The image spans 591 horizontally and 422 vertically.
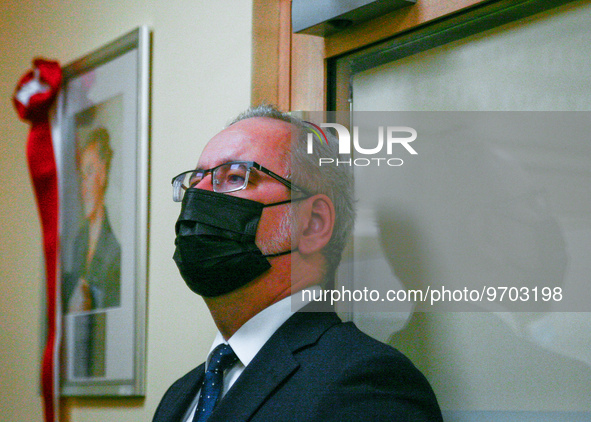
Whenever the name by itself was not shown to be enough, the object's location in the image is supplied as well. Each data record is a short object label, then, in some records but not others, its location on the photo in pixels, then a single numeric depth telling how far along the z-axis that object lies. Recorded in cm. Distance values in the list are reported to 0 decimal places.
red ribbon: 182
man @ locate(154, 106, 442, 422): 89
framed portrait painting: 161
